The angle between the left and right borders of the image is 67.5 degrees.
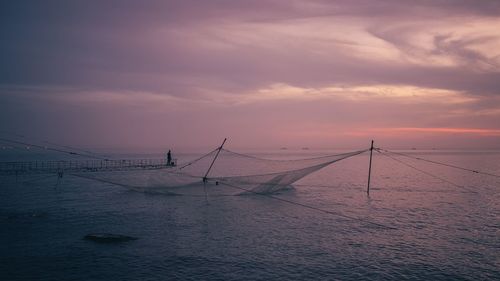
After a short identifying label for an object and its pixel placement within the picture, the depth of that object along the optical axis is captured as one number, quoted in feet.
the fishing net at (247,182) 84.33
